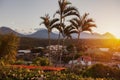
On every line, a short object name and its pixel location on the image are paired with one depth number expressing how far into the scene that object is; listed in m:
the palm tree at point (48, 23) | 28.41
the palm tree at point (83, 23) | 25.48
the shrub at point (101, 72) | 15.96
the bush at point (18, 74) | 9.77
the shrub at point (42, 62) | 24.64
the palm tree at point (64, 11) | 25.03
